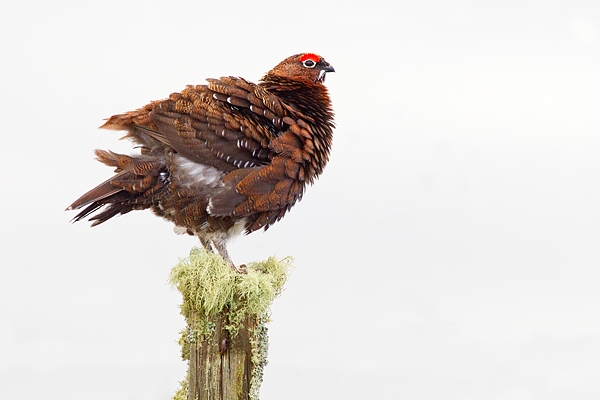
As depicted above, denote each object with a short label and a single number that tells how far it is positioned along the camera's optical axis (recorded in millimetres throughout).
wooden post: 11102
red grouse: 11469
